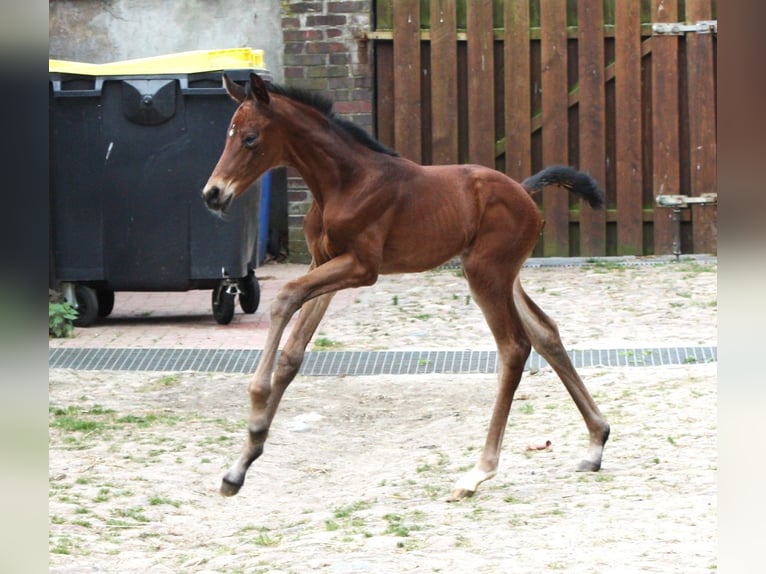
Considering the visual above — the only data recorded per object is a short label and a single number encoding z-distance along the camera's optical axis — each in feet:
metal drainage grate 51.31
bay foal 31.83
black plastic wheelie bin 59.06
